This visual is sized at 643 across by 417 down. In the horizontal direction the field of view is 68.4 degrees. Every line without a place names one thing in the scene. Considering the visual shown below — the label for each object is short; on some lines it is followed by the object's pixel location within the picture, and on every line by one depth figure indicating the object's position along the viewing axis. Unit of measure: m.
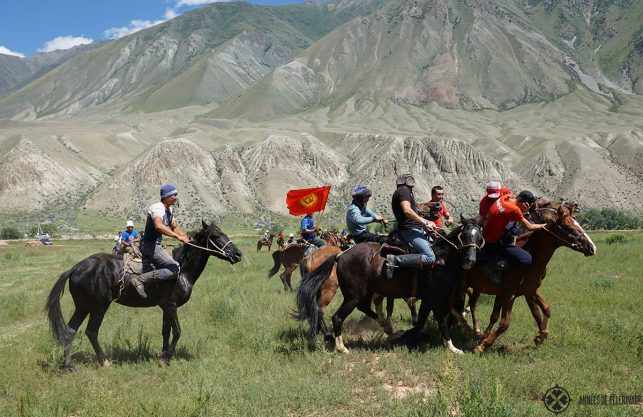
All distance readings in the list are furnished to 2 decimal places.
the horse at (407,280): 8.95
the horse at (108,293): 9.12
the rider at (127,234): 20.02
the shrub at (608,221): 58.44
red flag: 13.96
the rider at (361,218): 10.32
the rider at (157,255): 9.14
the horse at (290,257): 16.68
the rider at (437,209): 11.21
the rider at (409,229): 9.02
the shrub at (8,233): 54.09
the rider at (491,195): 9.49
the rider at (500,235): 8.63
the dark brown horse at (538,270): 8.73
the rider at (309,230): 15.54
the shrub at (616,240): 28.63
